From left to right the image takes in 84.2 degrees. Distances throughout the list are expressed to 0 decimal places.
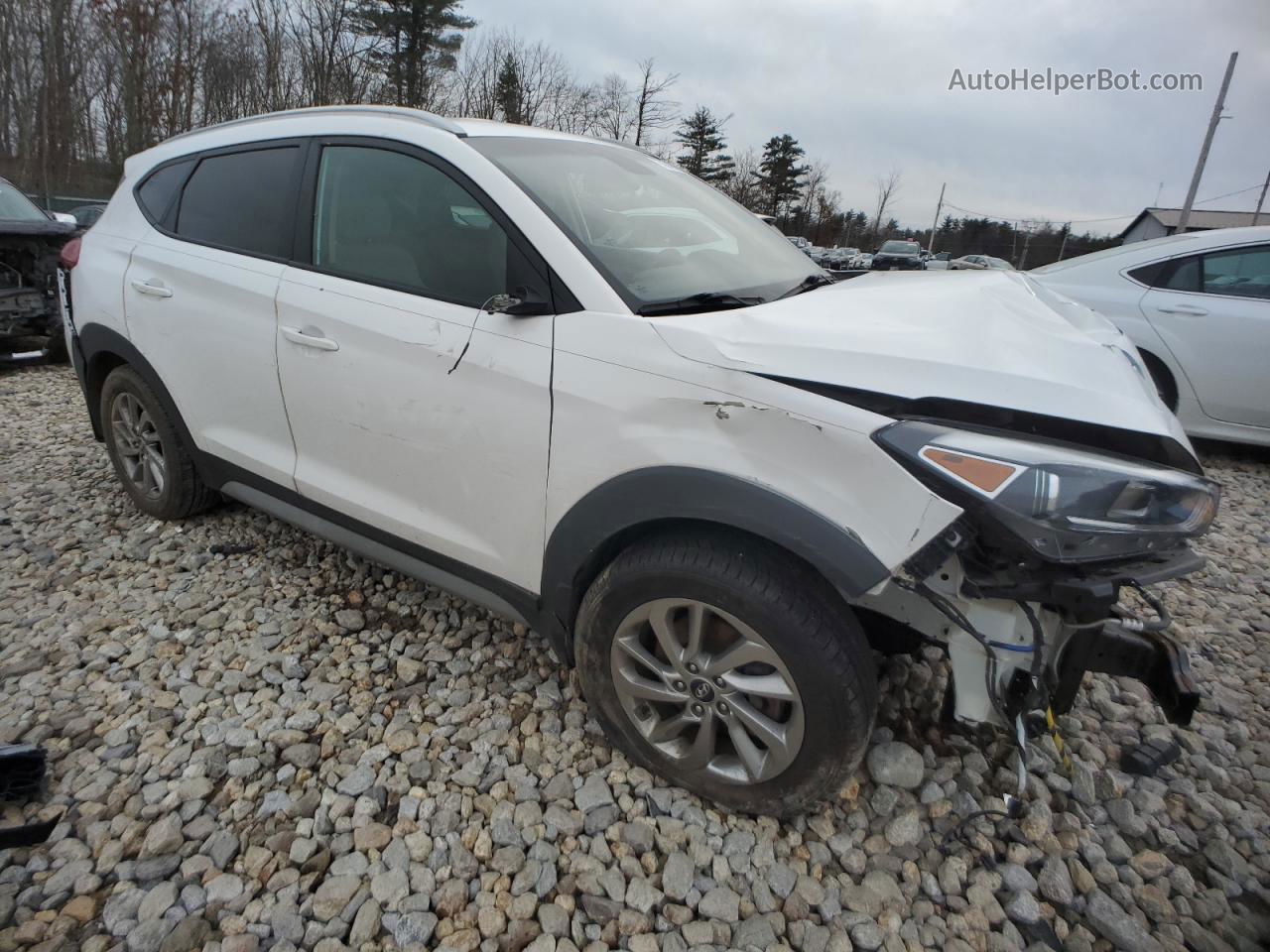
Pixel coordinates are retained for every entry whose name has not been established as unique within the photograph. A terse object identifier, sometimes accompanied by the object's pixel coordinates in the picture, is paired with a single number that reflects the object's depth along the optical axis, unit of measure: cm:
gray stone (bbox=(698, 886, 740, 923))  173
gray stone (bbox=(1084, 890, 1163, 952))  167
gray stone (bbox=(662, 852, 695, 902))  177
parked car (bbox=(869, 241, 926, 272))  3000
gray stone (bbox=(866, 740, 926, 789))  206
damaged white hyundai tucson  149
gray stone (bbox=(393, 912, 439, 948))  163
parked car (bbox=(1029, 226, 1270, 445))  454
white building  3956
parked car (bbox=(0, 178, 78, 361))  599
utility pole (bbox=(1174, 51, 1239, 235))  2086
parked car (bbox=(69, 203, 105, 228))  1346
